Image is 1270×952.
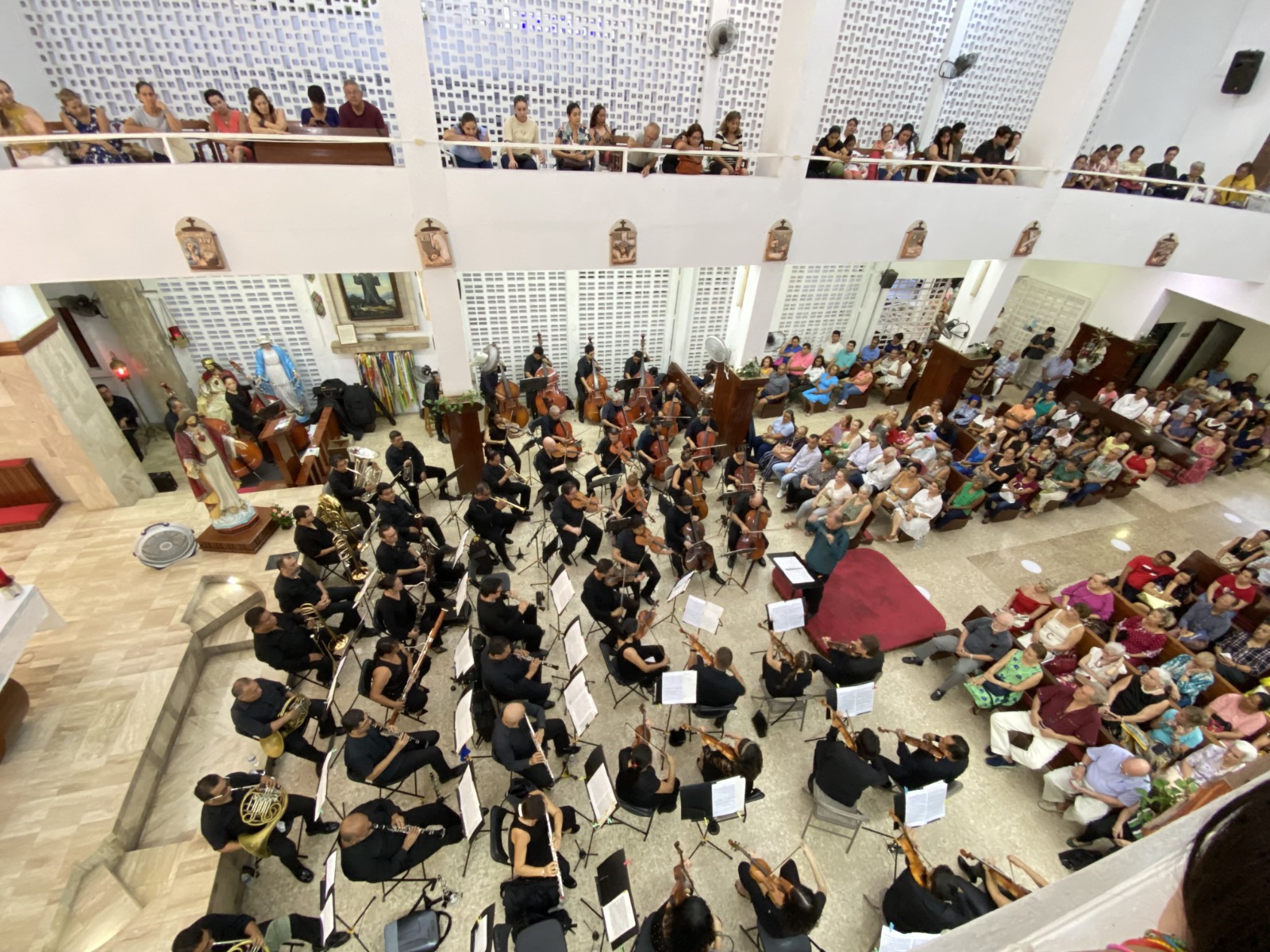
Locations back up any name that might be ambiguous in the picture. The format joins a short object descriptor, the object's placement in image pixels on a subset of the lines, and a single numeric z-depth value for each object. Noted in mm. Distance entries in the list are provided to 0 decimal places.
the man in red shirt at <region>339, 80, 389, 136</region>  7480
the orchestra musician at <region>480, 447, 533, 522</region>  7758
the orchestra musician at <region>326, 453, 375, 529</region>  7793
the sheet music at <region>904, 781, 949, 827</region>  4762
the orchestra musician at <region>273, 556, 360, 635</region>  6043
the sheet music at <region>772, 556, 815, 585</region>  6848
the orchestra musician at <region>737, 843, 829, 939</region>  4055
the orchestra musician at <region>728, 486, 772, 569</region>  7770
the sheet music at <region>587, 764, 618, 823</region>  4344
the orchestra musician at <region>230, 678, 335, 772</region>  4941
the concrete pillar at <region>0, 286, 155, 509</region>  7023
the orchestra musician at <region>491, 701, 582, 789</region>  4859
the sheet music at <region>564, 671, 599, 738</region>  4844
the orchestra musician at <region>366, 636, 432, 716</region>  5285
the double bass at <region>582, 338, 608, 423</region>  11695
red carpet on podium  7371
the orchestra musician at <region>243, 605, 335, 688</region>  5441
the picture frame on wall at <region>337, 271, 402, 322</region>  10414
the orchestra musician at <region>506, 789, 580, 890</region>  4258
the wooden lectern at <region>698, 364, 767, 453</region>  10266
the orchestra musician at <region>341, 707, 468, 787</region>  4734
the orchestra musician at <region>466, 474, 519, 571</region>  7270
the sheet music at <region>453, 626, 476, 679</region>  5488
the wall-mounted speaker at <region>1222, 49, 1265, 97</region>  11352
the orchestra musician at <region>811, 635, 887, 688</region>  5824
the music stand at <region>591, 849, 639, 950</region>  3830
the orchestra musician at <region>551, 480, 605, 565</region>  7305
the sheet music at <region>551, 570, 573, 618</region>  5887
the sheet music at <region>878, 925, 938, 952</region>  3889
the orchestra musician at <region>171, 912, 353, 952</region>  3482
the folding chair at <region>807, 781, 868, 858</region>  5188
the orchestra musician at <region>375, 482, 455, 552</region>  7148
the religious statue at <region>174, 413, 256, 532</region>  6875
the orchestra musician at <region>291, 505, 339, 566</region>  6750
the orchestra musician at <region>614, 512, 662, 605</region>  6875
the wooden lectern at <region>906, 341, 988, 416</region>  11641
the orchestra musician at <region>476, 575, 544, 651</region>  5754
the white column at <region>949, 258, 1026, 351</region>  11375
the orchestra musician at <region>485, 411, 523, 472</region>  8838
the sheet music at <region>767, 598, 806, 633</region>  5973
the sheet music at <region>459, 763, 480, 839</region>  4270
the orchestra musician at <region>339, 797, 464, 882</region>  4199
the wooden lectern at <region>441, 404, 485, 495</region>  9023
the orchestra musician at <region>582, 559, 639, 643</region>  6129
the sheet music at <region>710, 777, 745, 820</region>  4566
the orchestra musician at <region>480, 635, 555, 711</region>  5277
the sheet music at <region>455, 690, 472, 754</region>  4797
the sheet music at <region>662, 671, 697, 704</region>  5191
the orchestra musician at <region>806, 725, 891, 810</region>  5047
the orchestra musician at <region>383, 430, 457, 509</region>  8094
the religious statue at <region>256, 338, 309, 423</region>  10117
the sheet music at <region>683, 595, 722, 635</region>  5855
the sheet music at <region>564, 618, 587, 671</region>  5469
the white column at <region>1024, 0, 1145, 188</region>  8984
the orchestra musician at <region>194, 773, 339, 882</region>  4289
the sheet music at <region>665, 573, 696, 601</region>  6102
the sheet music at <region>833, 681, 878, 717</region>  5352
